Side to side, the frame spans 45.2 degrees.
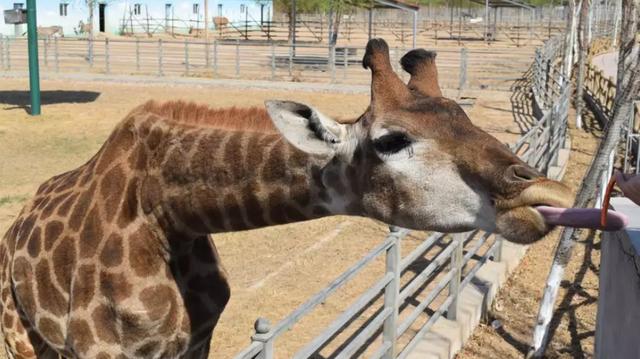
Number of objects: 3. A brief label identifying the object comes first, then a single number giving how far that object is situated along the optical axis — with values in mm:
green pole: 16422
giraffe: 2475
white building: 45594
